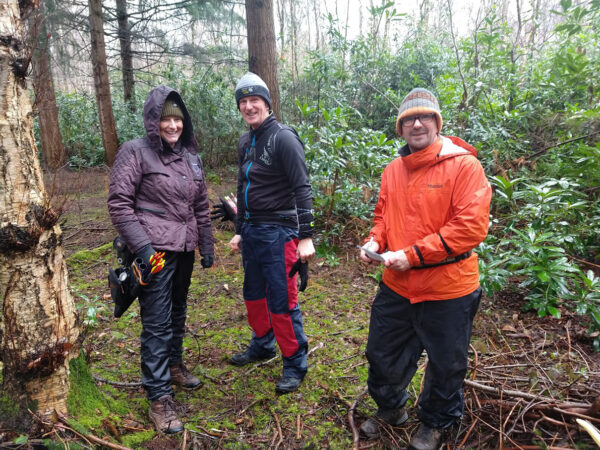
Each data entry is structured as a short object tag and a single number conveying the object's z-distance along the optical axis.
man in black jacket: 2.75
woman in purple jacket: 2.46
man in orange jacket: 1.99
